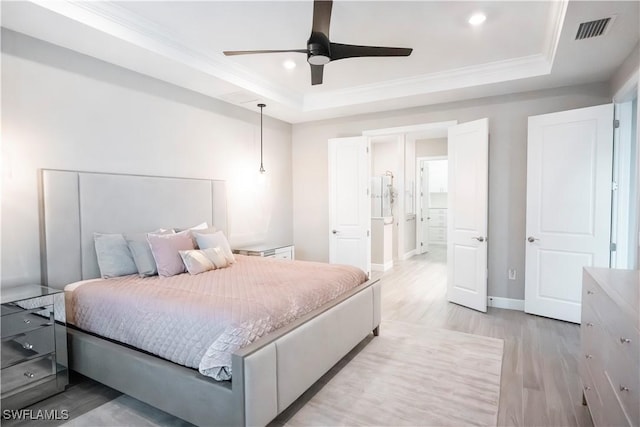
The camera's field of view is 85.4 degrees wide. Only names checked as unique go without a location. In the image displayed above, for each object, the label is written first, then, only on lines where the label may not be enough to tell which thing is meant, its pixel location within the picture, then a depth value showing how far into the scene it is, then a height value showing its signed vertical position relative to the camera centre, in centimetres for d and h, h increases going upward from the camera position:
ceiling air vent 239 +124
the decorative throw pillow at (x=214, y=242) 336 -40
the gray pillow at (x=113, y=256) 288 -46
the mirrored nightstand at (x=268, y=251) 440 -65
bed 177 -85
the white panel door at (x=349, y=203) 499 -2
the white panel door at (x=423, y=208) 842 -17
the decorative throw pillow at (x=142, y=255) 289 -45
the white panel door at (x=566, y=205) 341 -4
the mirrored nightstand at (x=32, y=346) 213 -94
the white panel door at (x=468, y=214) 398 -15
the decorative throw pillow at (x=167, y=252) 291 -43
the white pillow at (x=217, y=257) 318 -51
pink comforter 186 -66
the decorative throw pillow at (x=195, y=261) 297 -52
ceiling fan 216 +104
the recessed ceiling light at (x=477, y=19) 271 +145
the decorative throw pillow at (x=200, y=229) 340 -29
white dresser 128 -65
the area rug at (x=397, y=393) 205 -128
